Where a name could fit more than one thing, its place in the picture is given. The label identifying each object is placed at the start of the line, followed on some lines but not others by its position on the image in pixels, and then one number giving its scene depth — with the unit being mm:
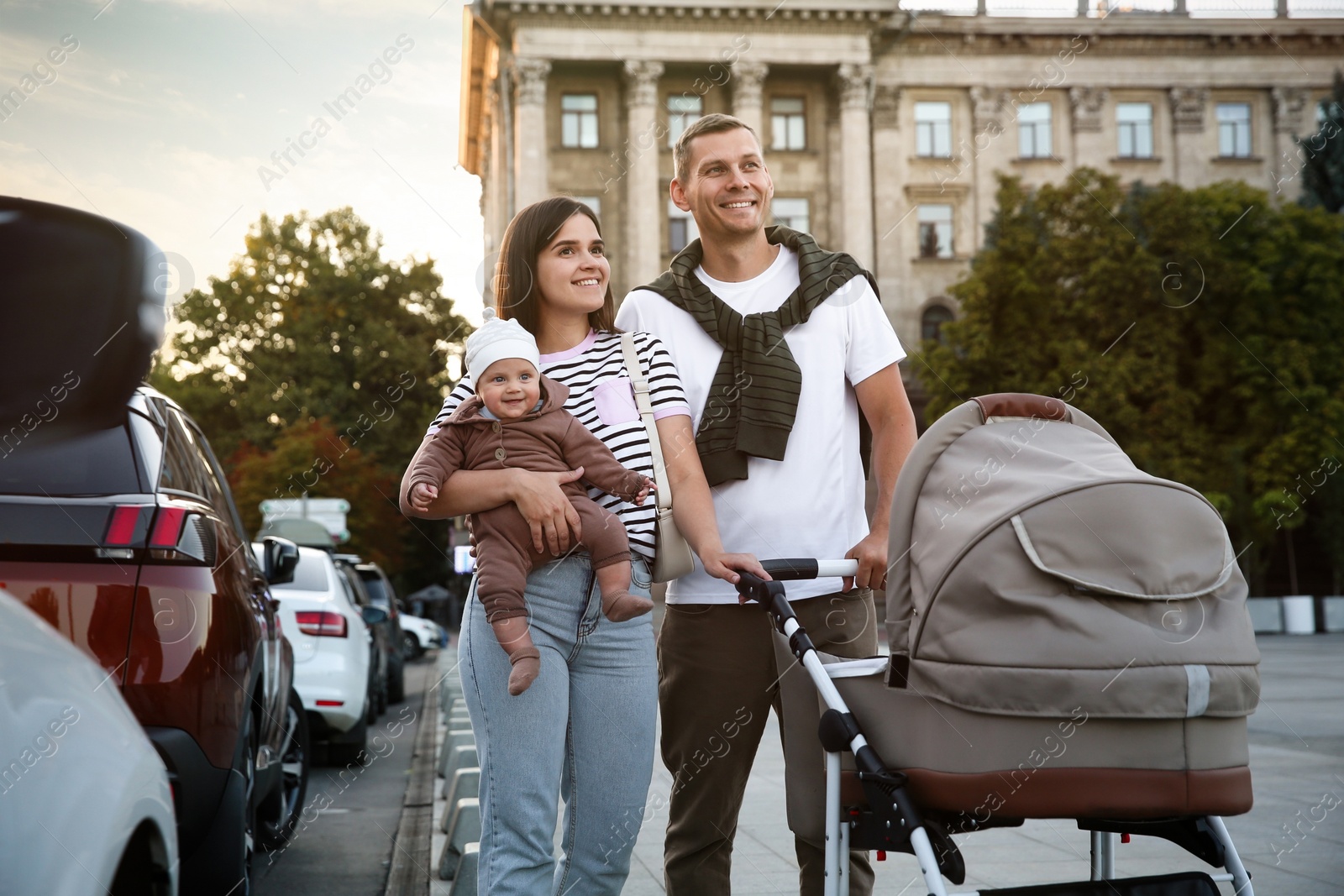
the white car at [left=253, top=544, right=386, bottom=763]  11312
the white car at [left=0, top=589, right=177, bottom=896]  1940
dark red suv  4102
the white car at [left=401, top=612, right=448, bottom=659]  37062
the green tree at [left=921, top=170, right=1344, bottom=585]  38125
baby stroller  2973
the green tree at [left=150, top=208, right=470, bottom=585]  54406
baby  3314
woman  3328
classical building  47812
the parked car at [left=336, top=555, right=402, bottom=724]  16781
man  4074
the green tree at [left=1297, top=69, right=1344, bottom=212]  44375
